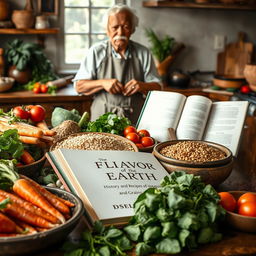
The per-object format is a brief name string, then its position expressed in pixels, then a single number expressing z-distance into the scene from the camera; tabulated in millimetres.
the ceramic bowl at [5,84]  3811
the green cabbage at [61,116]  2142
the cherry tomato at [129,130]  1943
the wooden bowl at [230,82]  4414
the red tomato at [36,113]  2102
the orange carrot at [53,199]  1182
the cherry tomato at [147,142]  1845
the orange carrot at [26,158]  1554
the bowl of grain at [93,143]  1599
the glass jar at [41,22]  4242
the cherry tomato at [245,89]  4203
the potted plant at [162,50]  4586
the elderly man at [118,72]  3049
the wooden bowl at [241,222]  1225
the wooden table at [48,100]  3707
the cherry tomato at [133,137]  1851
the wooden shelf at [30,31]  4164
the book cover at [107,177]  1230
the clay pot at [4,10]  4152
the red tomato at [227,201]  1285
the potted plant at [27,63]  4070
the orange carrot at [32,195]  1156
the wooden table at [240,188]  1144
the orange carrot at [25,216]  1121
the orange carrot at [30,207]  1138
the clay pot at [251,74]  3985
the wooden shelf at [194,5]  4430
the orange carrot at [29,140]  1648
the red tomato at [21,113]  2080
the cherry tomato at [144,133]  1918
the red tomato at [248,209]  1254
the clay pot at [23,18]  4148
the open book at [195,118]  1947
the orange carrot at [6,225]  1076
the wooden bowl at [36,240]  1029
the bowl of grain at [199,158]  1480
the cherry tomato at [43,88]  3875
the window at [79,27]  4586
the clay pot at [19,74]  4078
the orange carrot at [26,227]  1092
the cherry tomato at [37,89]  3861
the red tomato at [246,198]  1285
